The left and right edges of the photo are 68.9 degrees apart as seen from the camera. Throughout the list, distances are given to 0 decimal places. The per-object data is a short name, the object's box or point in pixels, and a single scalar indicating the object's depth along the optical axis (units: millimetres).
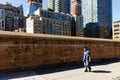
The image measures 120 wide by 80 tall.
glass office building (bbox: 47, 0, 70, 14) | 83550
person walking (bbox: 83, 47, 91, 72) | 5203
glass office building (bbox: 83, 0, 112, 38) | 85329
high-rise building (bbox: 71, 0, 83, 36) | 69546
